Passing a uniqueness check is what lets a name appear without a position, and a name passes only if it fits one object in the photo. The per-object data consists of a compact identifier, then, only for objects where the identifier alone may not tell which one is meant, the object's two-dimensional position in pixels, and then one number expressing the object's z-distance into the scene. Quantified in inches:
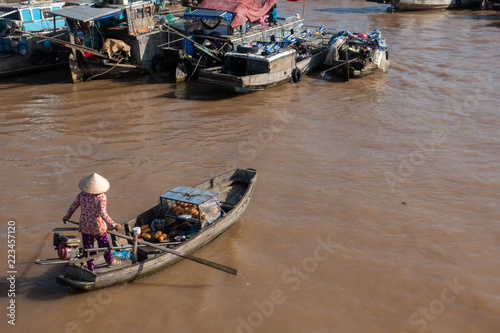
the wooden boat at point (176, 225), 272.2
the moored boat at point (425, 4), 1235.9
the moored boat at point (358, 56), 703.1
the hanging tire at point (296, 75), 677.9
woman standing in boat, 263.9
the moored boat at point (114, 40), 660.7
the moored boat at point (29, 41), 683.4
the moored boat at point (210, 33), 658.2
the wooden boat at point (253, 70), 610.2
